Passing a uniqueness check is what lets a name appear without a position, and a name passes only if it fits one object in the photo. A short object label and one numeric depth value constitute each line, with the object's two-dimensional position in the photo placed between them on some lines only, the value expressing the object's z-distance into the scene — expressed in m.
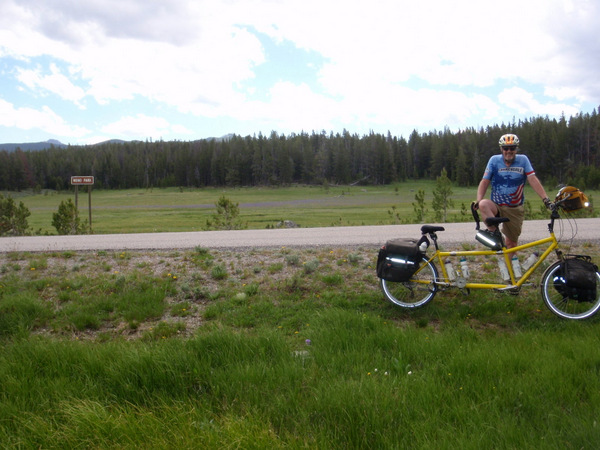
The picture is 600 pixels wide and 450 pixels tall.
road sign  23.75
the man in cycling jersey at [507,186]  5.86
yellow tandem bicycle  5.16
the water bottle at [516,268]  5.66
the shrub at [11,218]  21.34
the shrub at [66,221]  20.47
